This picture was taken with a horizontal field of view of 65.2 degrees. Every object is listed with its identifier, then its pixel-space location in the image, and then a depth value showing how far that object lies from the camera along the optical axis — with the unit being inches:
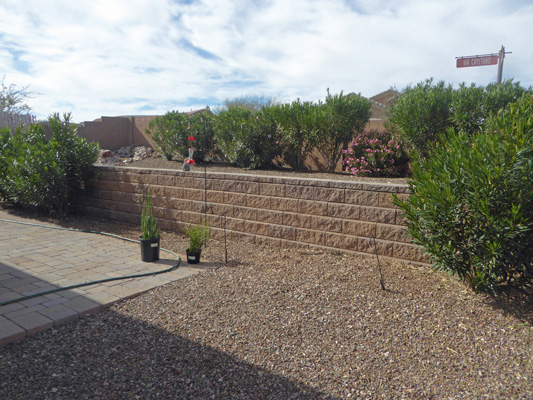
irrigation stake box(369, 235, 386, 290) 169.2
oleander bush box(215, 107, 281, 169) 372.5
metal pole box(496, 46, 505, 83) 540.9
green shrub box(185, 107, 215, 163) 441.4
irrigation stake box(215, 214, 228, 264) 211.8
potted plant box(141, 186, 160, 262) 208.1
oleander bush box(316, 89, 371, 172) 338.0
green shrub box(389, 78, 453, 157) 304.5
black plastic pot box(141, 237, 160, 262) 207.8
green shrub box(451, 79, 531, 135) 294.8
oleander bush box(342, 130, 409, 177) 317.4
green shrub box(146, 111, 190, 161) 452.1
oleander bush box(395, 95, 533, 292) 137.1
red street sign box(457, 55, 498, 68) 553.6
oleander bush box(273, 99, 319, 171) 343.0
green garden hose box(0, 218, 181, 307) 154.9
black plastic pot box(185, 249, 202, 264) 208.1
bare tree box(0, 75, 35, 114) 784.9
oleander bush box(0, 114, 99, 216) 301.1
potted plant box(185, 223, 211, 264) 206.7
